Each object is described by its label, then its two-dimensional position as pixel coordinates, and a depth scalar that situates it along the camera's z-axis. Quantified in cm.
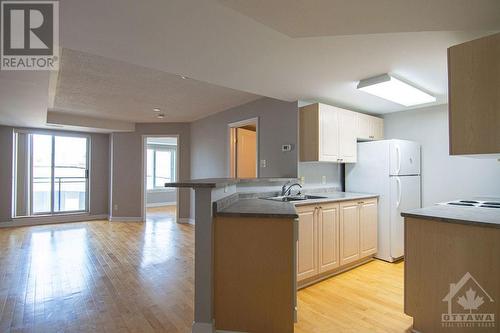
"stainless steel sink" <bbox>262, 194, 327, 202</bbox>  328
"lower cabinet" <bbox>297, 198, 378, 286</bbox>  284
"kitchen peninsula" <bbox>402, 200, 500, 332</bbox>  168
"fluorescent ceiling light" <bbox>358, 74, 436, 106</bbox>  275
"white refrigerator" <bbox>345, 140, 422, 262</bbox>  363
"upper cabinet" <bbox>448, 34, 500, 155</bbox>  165
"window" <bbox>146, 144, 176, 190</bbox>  930
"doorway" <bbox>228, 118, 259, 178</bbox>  484
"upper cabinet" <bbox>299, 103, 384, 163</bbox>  344
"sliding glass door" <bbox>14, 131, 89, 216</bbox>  604
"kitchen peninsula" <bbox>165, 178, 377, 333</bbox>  193
